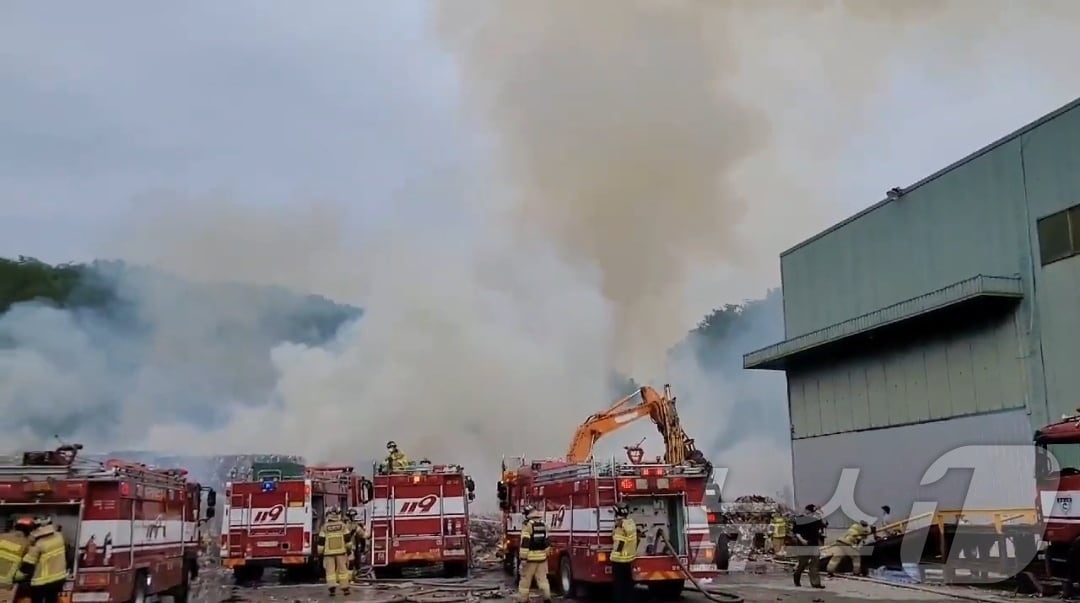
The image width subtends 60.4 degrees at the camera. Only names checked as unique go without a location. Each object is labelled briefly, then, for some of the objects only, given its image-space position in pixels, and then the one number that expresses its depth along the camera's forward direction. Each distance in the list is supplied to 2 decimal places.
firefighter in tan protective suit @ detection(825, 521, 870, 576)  19.06
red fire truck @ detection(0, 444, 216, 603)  11.38
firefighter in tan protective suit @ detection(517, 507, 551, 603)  14.06
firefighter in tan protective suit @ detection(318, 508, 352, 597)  17.00
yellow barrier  17.91
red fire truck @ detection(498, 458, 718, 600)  14.50
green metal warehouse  21.30
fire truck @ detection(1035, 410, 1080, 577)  14.34
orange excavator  22.56
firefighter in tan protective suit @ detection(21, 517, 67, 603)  10.49
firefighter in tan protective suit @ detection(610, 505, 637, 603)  13.71
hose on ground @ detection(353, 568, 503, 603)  15.40
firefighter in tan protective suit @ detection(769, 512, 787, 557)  24.52
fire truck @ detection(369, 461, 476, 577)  19.72
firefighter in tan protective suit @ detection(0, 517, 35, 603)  10.53
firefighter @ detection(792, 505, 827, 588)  17.41
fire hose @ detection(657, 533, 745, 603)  14.36
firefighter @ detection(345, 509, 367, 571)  20.34
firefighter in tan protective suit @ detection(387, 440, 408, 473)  20.69
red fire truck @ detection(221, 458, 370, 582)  19.81
